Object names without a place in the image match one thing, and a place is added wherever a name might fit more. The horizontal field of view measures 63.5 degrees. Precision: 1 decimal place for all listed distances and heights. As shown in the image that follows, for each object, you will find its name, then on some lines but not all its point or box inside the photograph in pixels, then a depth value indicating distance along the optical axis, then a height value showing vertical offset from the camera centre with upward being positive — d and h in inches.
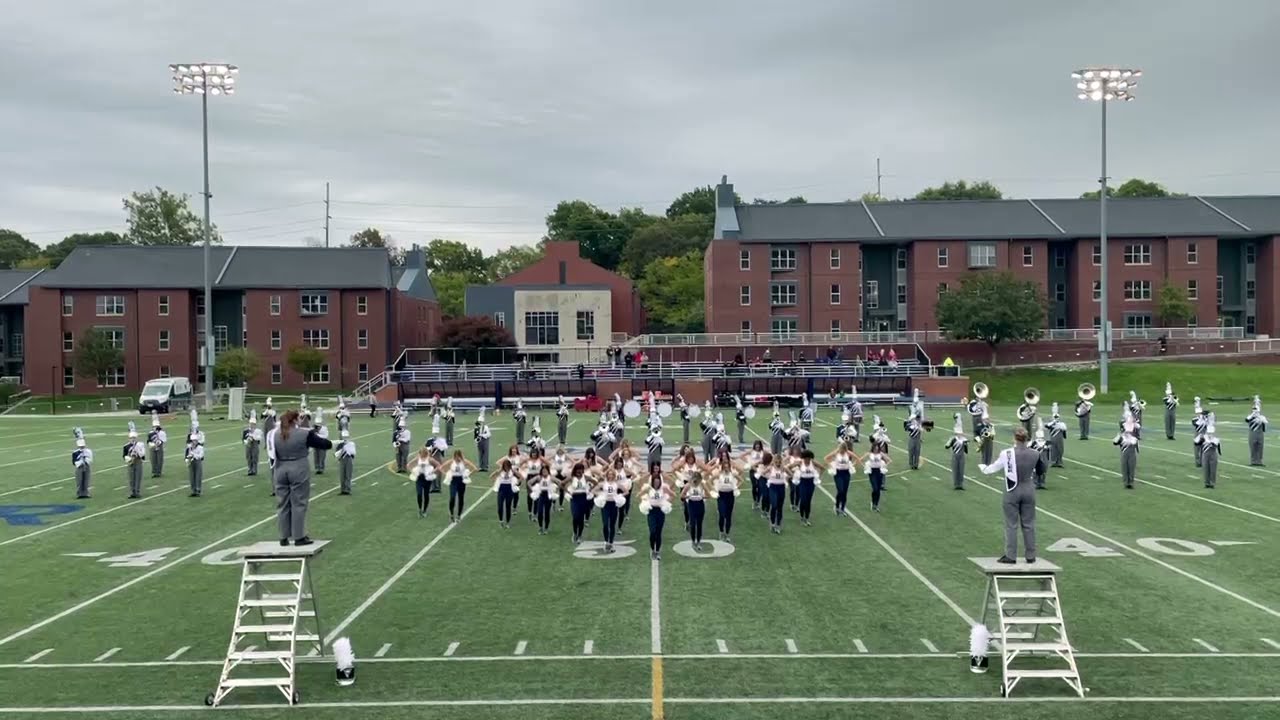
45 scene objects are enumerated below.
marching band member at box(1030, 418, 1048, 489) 836.8 -101.1
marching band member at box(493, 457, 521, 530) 691.4 -89.8
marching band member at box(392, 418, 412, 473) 953.5 -82.5
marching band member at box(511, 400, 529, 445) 1228.4 -79.5
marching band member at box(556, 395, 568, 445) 1256.5 -86.2
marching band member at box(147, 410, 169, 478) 943.0 -78.3
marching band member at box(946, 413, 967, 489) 866.7 -96.1
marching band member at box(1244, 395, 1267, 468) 970.7 -88.0
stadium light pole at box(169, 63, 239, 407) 1894.7 +513.9
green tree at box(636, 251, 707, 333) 3314.5 +193.2
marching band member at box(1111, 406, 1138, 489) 852.7 -88.9
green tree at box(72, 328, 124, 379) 2413.9 +15.8
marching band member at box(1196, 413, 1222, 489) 851.4 -94.0
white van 2033.7 -71.3
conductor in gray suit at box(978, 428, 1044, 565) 419.5 -60.3
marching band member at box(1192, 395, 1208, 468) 876.0 -72.0
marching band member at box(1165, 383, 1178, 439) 1225.5 -85.7
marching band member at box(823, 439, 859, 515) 729.6 -83.5
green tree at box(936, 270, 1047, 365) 2364.7 +81.0
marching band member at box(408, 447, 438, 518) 740.6 -84.5
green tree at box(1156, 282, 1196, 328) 2549.2 +95.3
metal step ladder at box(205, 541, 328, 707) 357.7 -103.5
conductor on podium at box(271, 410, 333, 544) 420.5 -48.3
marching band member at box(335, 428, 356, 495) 864.3 -87.9
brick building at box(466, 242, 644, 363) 2827.3 +135.4
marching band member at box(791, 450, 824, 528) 699.4 -87.5
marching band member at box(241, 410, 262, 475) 961.5 -79.1
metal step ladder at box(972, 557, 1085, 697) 360.2 -107.0
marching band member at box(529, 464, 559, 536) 675.4 -92.2
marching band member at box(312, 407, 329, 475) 991.8 -98.7
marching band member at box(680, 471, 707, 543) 611.2 -89.5
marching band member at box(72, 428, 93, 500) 840.9 -85.6
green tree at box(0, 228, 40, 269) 4254.4 +480.0
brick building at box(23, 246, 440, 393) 2554.1 +119.3
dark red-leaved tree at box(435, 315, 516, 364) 2516.0 +39.1
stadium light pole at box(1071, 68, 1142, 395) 1824.6 +459.2
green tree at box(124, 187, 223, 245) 3838.6 +523.6
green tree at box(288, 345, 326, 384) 2388.0 -2.0
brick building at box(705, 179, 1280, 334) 2667.3 +218.1
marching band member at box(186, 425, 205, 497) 862.5 -86.4
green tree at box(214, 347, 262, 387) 2260.1 -15.8
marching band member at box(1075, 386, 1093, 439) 1255.5 -85.4
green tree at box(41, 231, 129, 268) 4211.9 +496.2
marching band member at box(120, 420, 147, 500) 850.8 -84.3
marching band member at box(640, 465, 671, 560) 591.5 -87.9
